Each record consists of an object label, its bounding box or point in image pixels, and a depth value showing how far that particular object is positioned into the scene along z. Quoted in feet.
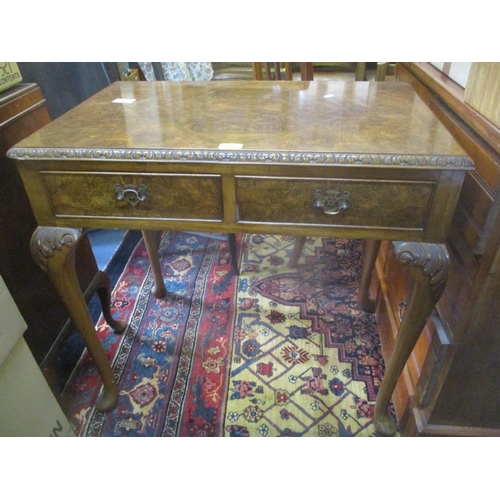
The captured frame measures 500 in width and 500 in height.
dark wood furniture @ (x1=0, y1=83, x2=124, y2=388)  2.93
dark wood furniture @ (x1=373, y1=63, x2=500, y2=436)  2.23
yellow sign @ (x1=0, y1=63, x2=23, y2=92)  3.01
